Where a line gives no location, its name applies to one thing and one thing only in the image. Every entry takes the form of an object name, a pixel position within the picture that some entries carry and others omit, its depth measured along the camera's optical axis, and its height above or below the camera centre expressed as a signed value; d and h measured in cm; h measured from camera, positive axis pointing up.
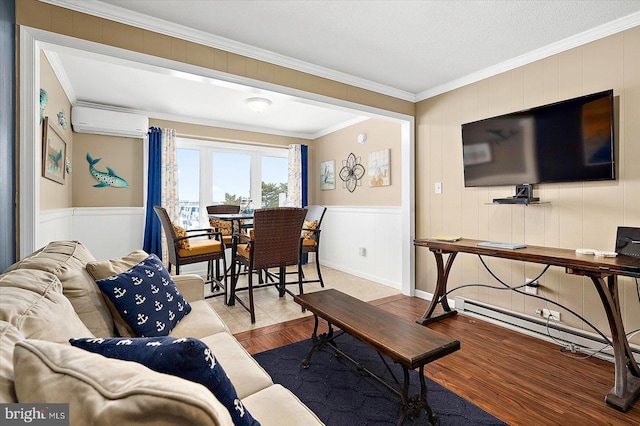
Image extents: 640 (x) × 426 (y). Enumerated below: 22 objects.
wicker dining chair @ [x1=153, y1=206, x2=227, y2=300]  322 -41
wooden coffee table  142 -65
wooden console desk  174 -44
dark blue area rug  163 -110
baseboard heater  230 -101
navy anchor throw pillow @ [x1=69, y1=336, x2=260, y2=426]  63 -32
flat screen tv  226 +55
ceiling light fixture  364 +129
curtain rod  470 +117
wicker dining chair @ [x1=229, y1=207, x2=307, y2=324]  299 -34
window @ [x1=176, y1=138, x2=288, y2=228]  489 +60
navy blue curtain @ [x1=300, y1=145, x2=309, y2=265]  571 +76
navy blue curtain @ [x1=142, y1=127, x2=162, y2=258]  435 +24
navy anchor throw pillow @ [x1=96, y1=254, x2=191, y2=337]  142 -43
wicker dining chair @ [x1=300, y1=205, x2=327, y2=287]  404 -25
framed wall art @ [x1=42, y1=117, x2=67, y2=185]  265 +57
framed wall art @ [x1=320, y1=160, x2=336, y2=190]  541 +65
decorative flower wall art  481 +62
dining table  337 -9
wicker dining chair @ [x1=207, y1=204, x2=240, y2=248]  426 -16
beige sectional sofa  47 -30
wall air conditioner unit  386 +117
